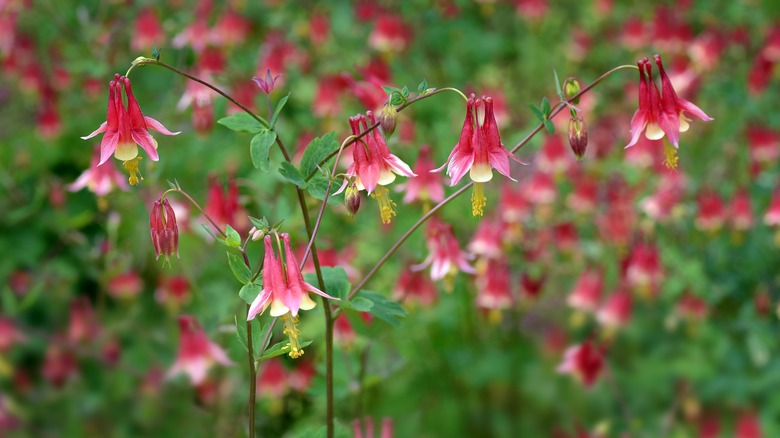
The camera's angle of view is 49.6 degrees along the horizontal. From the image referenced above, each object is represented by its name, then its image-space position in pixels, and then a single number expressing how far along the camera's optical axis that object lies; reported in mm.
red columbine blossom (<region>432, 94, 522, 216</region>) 1391
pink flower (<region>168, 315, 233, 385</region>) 2232
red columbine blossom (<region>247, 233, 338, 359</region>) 1326
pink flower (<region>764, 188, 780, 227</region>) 2920
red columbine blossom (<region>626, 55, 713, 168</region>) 1465
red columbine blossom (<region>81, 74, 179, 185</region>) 1365
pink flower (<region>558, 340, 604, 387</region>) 2418
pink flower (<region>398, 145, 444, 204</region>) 2051
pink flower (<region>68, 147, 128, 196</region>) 2158
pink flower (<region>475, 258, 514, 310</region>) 2871
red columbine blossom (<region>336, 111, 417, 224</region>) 1417
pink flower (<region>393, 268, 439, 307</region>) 2557
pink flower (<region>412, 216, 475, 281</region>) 1964
